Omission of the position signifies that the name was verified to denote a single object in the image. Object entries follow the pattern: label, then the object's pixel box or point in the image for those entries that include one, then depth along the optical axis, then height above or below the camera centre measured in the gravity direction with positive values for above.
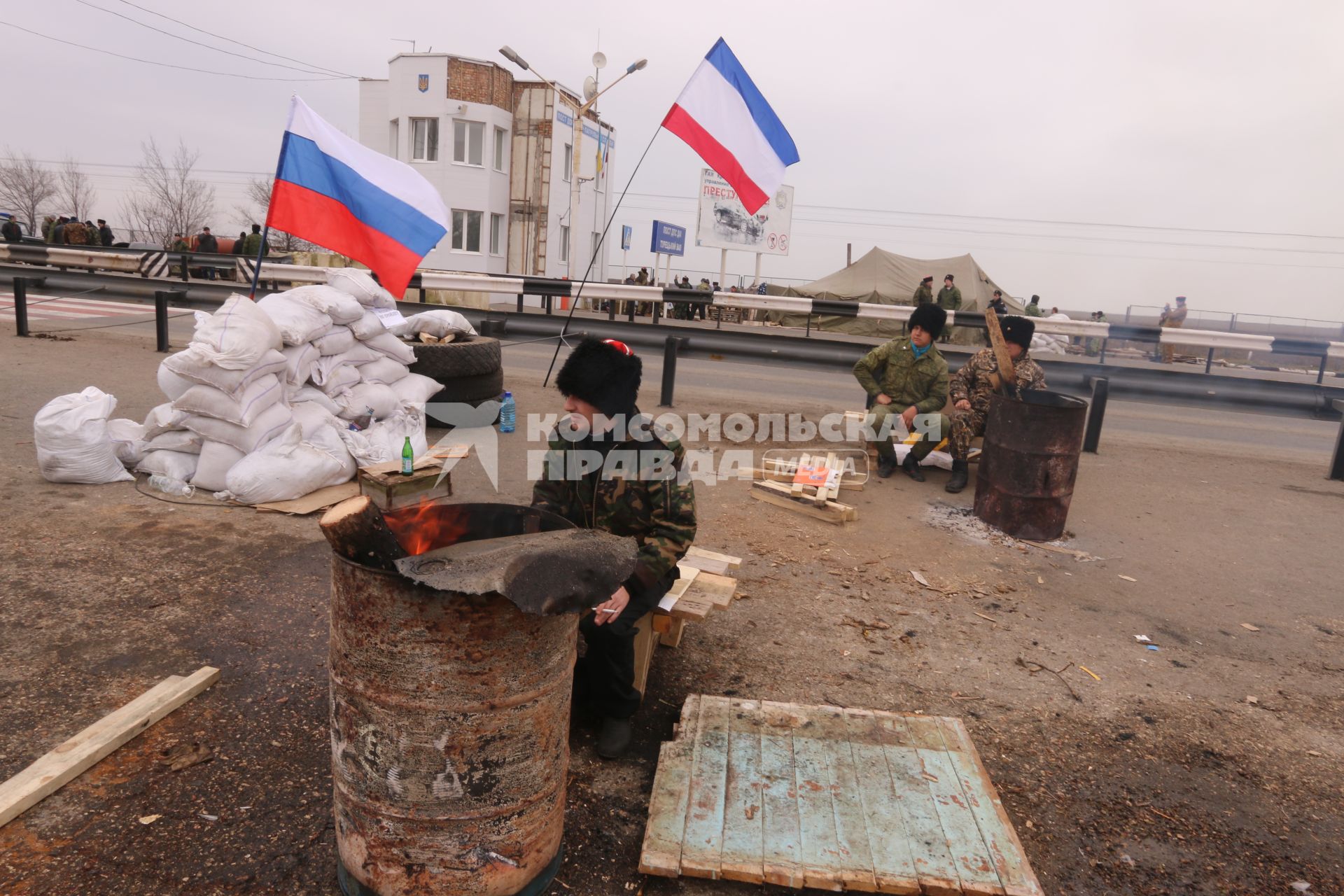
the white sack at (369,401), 6.50 -1.08
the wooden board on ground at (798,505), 6.18 -1.55
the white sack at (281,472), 5.44 -1.42
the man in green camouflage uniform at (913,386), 7.57 -0.69
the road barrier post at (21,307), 11.00 -0.94
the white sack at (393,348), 6.91 -0.67
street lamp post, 18.78 +4.93
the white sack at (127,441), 5.83 -1.38
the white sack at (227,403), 5.38 -0.98
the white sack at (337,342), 6.37 -0.60
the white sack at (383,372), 6.87 -0.87
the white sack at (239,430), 5.54 -1.18
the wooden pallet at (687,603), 3.43 -1.39
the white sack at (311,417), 5.90 -1.12
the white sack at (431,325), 8.09 -0.51
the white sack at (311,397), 6.05 -1.01
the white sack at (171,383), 5.52 -0.89
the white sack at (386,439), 6.11 -1.33
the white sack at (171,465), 5.67 -1.49
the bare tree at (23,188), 56.06 +3.49
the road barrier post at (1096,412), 8.67 -0.89
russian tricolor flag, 4.88 +0.38
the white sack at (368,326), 6.67 -0.48
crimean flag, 6.78 +1.46
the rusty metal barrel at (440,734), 2.03 -1.20
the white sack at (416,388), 7.08 -1.03
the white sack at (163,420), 5.68 -1.18
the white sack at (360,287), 6.74 -0.17
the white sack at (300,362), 5.98 -0.74
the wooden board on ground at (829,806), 2.36 -1.60
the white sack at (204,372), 5.26 -0.76
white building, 35.44 +5.82
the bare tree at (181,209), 54.94 +2.84
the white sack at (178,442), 5.72 -1.34
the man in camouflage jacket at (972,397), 7.16 -0.70
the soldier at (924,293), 21.50 +0.56
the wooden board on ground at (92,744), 2.54 -1.70
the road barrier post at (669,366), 9.48 -0.85
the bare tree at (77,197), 58.06 +3.29
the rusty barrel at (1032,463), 5.79 -1.01
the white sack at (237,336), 5.27 -0.52
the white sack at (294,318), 5.84 -0.41
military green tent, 28.62 +1.02
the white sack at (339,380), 6.39 -0.90
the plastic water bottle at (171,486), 5.57 -1.60
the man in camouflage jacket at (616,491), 3.00 -0.77
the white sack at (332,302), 6.21 -0.29
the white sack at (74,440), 5.45 -1.32
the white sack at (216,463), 5.62 -1.43
